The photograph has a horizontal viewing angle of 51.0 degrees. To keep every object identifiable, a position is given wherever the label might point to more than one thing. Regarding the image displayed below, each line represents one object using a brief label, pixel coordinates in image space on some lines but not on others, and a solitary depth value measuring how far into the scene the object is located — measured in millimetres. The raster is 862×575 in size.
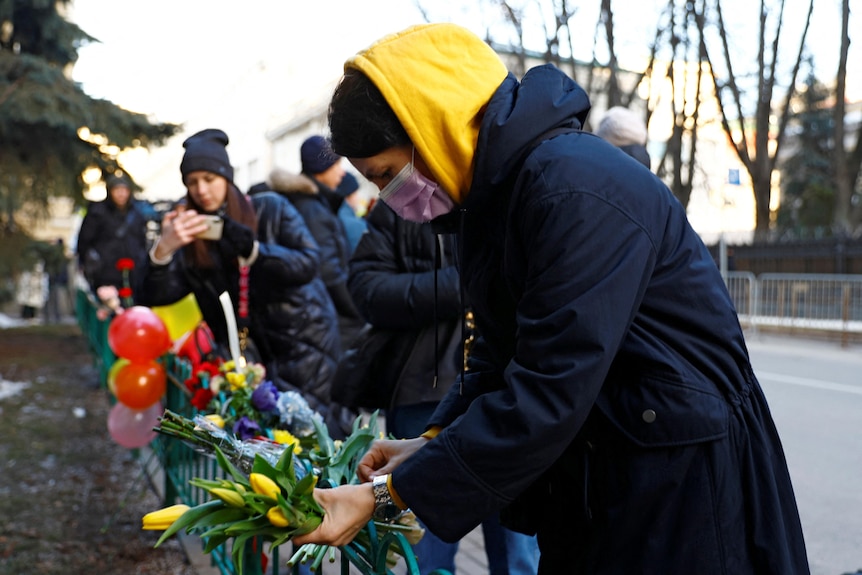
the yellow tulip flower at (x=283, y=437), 2646
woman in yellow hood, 1396
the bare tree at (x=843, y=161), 18562
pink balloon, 5059
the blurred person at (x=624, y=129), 4191
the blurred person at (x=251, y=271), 3875
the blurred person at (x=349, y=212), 5957
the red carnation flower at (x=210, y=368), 3704
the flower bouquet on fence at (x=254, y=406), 3004
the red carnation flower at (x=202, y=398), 3551
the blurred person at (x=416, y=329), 3135
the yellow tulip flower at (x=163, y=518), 1733
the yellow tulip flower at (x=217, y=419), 2883
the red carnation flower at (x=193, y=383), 3763
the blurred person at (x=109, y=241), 9570
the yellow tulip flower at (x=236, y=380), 3227
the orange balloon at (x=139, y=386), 4957
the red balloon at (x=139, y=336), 5090
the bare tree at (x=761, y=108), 20094
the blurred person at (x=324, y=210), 5418
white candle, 3578
